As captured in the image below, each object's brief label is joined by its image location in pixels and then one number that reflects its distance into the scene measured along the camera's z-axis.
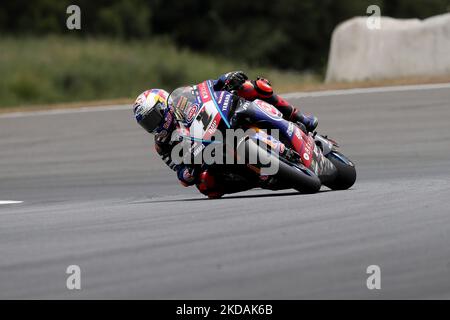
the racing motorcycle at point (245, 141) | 19.06
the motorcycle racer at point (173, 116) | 20.09
